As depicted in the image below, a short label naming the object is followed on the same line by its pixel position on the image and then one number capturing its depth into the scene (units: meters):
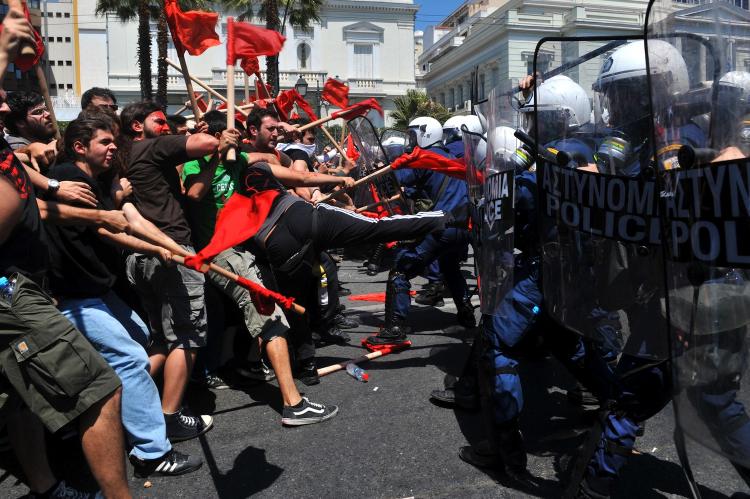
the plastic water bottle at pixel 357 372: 4.53
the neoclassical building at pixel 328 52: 48.84
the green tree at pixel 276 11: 22.56
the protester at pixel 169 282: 3.58
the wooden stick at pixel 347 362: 4.71
